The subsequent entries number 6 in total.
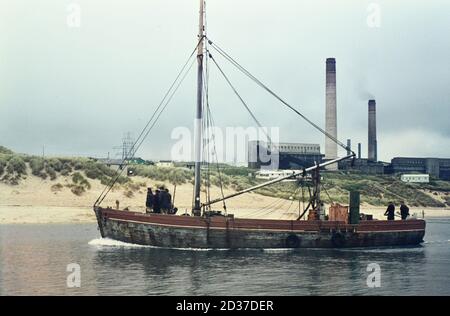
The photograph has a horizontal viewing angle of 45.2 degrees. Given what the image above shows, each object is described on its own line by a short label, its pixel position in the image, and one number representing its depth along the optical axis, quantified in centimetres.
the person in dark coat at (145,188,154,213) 3180
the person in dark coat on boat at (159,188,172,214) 3200
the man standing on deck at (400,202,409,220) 3671
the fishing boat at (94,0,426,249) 3083
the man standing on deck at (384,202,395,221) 3584
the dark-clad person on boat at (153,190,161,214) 3191
